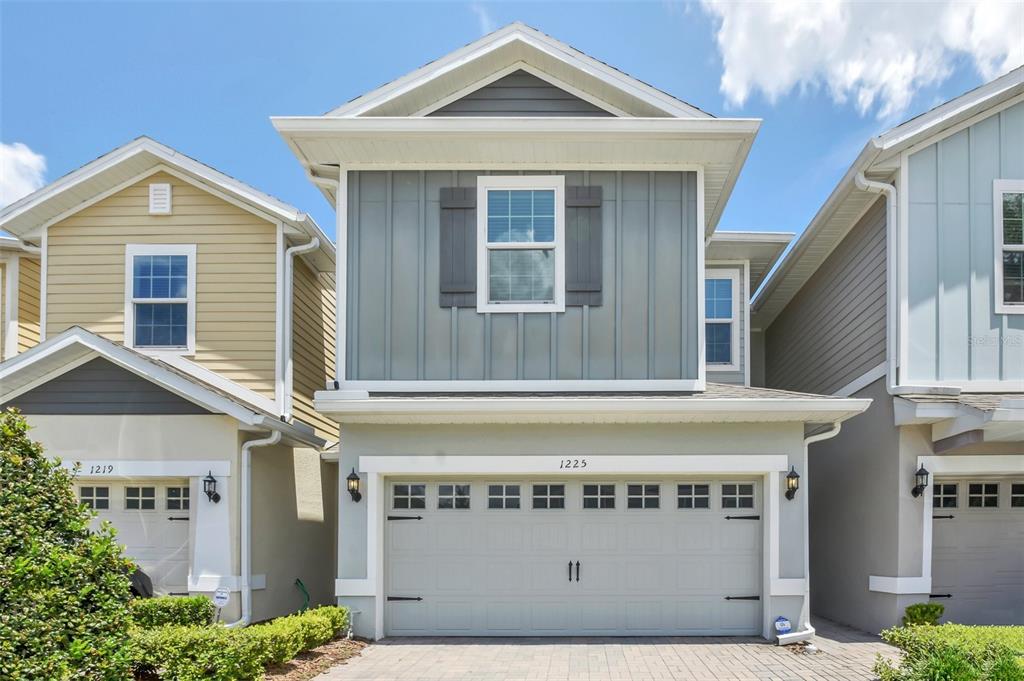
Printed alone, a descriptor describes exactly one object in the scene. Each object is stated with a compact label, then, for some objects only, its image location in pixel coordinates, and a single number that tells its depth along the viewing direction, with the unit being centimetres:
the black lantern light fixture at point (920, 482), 901
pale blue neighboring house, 909
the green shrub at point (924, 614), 878
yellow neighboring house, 927
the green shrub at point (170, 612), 771
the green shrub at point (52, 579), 511
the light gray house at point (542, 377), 891
